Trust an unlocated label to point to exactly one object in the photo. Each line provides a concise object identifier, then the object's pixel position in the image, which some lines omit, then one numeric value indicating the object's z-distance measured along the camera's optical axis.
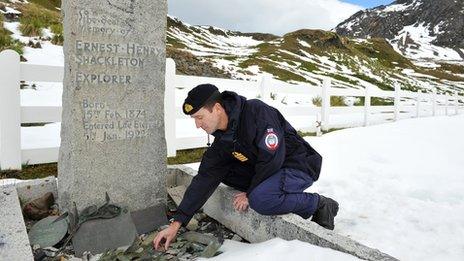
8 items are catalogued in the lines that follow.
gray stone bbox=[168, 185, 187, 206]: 4.32
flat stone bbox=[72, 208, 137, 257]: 3.43
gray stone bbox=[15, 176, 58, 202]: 4.07
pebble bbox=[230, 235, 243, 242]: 3.68
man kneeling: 3.29
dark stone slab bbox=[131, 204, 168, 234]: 3.94
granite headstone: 3.69
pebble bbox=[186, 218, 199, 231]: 3.88
